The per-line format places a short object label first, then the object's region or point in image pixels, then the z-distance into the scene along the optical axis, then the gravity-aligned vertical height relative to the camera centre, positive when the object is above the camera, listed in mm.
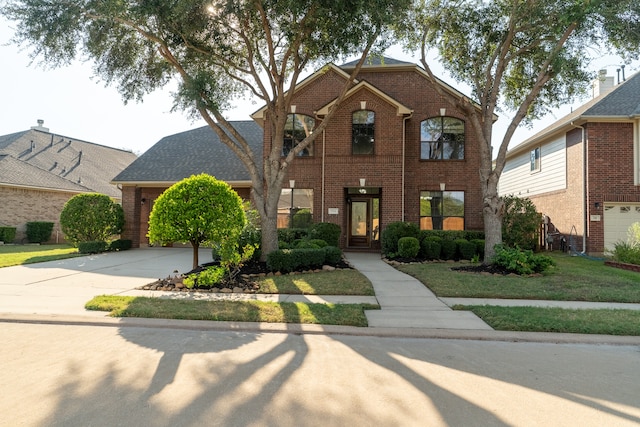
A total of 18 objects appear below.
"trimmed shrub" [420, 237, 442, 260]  13469 -945
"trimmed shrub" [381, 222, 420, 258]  13820 -442
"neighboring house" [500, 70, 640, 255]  14438 +1971
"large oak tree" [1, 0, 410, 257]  9516 +5146
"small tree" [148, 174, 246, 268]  8898 +127
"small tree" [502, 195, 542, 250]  14906 -87
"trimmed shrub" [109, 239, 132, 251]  16644 -1112
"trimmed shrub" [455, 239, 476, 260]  13602 -984
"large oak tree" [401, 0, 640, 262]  10195 +5327
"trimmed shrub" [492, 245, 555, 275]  10141 -1086
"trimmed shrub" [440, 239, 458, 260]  13695 -963
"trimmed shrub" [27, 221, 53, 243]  20359 -609
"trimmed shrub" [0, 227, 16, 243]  19031 -727
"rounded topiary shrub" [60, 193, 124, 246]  16016 +45
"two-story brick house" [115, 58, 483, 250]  15836 +2661
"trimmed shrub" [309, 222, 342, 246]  13891 -410
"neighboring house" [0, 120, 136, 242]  20234 +2799
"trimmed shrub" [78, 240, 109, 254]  15328 -1104
